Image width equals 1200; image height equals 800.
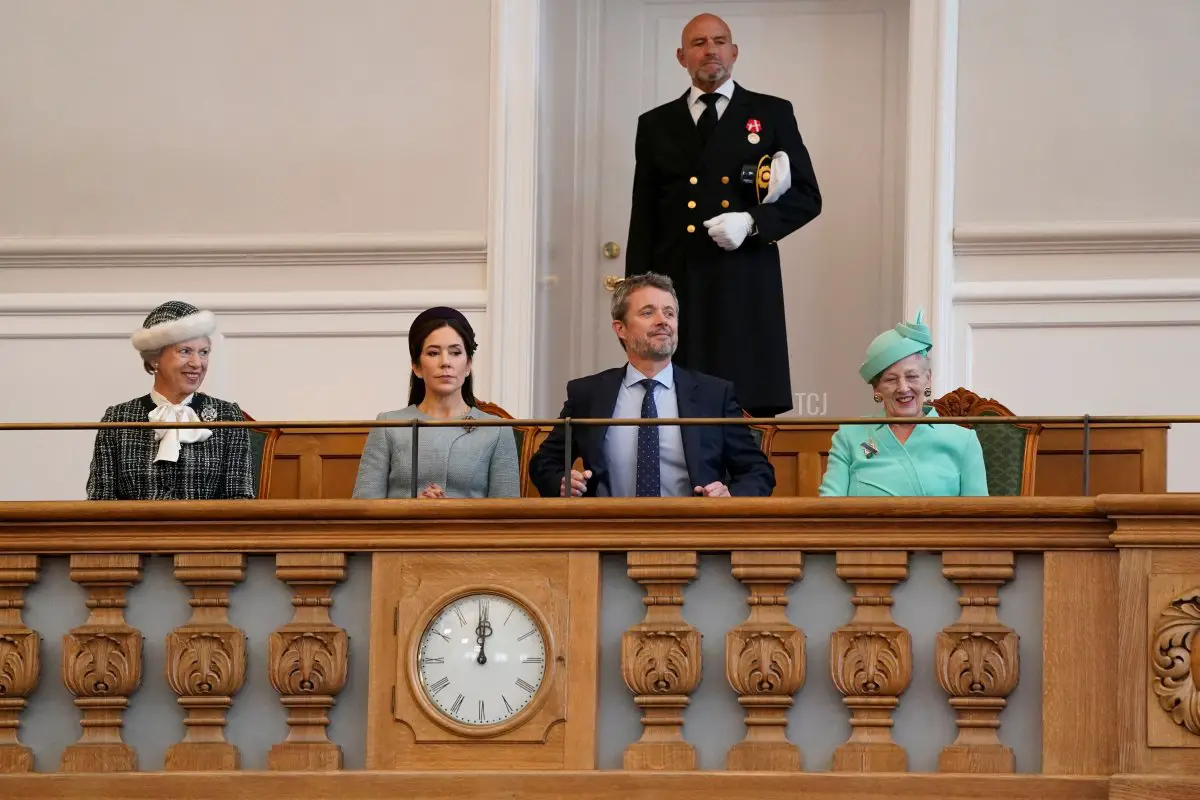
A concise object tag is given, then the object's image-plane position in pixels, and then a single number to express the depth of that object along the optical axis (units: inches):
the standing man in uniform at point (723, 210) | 552.1
